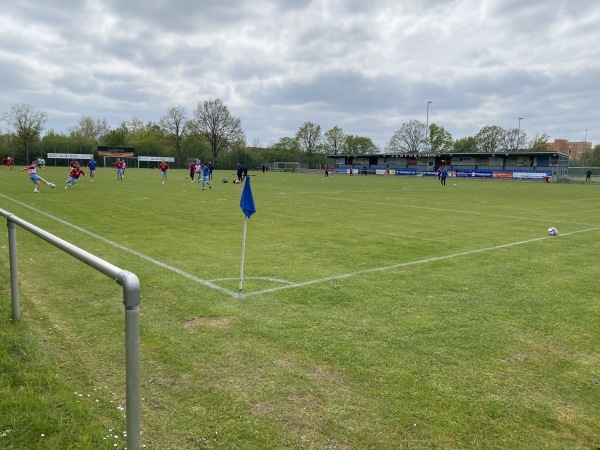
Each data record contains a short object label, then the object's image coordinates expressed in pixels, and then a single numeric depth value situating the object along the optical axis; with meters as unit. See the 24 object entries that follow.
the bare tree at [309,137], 119.06
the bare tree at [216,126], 99.81
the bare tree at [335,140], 121.44
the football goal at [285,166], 99.44
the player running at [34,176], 22.38
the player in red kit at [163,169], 34.87
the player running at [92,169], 33.25
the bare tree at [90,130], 105.88
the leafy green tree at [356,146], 122.81
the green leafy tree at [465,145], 110.50
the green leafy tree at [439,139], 111.38
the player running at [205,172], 29.36
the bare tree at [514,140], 105.36
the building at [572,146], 164.10
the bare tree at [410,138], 112.69
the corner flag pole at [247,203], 6.45
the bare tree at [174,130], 99.44
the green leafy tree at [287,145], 119.06
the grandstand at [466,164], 71.38
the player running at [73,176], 26.17
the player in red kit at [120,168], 39.88
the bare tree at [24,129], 79.88
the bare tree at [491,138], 106.25
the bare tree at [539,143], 104.69
